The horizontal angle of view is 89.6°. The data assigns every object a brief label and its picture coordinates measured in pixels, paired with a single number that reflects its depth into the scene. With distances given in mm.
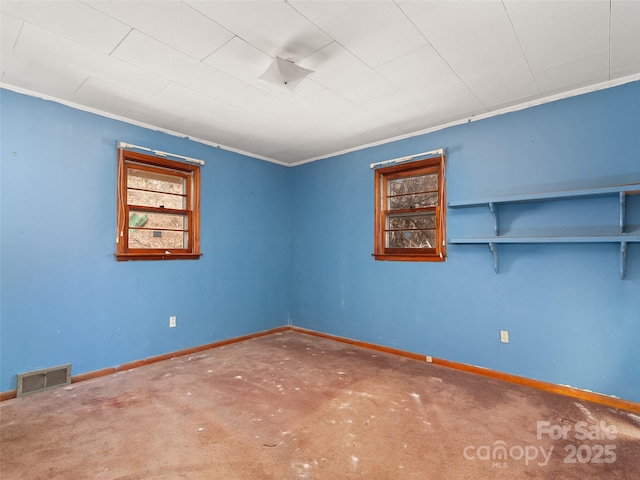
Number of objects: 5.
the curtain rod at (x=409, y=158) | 3480
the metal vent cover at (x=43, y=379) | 2680
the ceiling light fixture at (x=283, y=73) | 2172
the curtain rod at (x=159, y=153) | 3303
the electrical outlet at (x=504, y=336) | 3043
